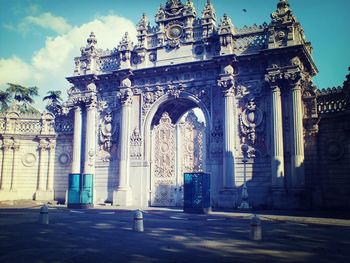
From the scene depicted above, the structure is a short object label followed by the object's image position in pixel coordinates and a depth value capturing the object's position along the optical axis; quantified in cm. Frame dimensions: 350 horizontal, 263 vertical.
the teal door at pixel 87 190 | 2333
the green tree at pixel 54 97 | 4412
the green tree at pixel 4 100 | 3950
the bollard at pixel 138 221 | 1214
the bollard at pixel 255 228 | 1042
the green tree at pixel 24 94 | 4134
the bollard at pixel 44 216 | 1430
